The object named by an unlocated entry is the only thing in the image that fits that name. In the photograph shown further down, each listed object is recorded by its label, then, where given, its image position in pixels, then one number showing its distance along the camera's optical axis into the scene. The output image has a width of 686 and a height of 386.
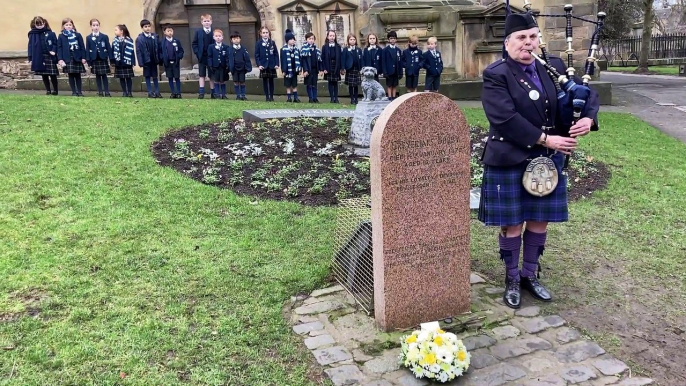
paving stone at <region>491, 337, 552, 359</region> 3.73
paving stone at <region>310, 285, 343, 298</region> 4.55
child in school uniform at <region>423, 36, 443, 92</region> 14.99
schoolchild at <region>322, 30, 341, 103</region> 15.31
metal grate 4.32
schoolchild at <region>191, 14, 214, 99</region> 14.73
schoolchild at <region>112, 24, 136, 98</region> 14.28
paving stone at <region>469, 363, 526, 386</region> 3.45
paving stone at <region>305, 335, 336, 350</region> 3.84
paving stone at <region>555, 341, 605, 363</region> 3.70
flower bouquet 3.41
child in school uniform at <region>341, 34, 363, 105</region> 15.25
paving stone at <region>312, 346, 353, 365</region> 3.67
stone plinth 8.72
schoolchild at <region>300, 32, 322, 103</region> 15.29
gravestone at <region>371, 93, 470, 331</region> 3.72
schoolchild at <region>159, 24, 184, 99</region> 14.50
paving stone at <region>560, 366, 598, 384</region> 3.49
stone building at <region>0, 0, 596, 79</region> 16.58
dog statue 8.86
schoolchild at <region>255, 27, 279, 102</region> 15.24
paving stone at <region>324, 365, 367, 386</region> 3.45
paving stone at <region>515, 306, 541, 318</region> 4.25
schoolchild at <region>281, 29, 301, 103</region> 15.20
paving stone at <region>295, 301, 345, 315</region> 4.27
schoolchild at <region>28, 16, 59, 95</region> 13.79
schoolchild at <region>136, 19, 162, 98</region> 14.30
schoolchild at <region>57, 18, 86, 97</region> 13.80
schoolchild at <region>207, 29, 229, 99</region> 14.61
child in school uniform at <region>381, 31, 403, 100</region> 15.14
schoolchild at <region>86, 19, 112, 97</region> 13.95
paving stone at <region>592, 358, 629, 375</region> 3.58
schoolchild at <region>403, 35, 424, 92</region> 15.11
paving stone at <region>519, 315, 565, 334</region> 4.04
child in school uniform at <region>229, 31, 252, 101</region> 14.83
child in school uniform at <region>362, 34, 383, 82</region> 15.16
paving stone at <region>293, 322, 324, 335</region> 4.00
